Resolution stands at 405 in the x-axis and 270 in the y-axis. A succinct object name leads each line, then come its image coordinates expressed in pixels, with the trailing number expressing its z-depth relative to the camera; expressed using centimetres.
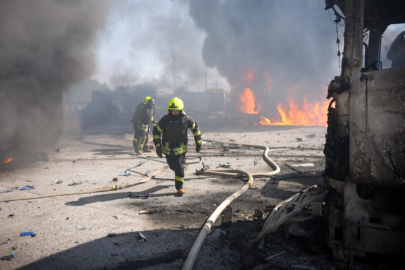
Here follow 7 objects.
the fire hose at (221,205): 291
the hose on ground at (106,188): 537
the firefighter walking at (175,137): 583
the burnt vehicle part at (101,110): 3209
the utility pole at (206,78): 6247
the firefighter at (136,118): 1082
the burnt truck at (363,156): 260
